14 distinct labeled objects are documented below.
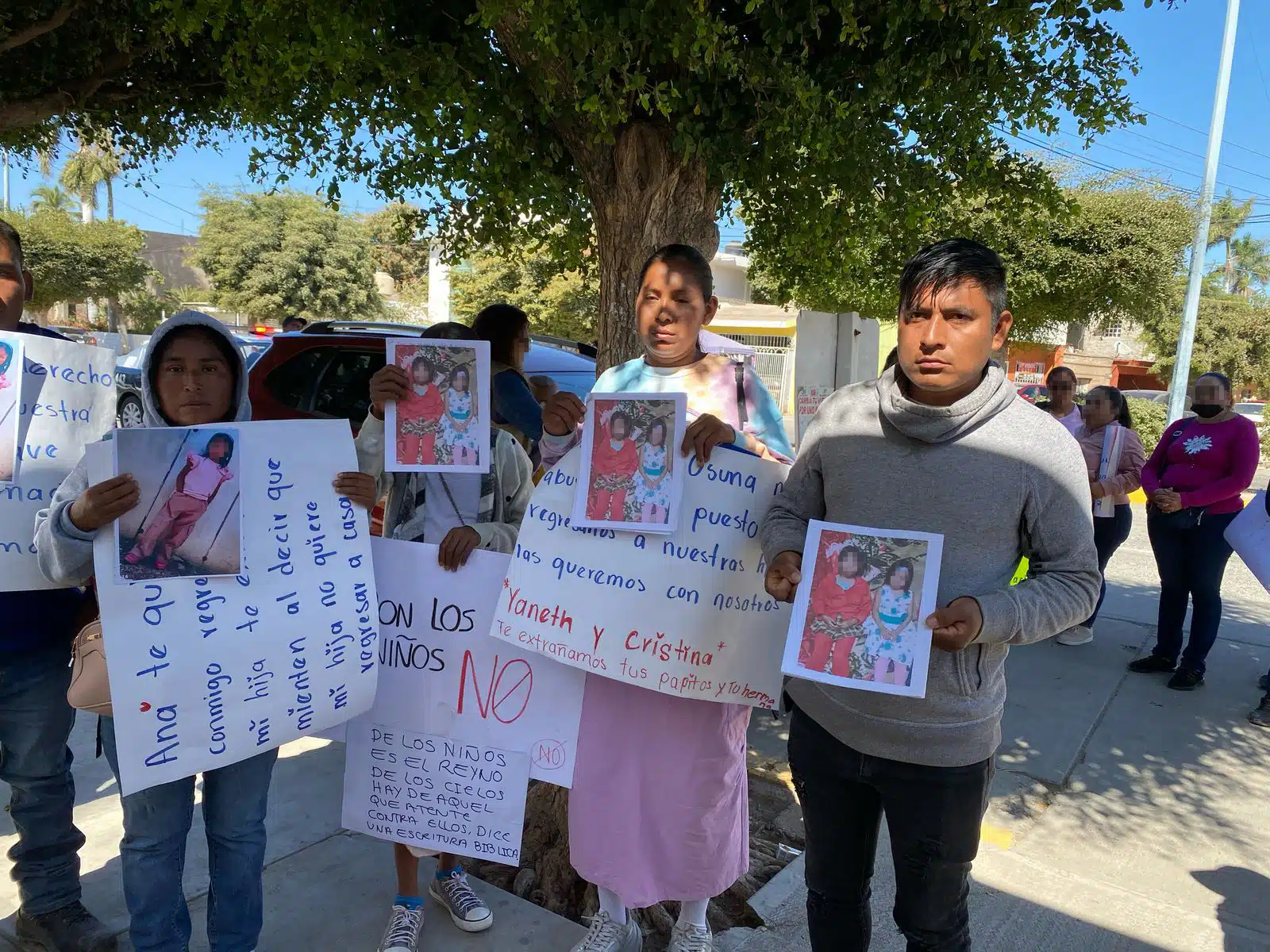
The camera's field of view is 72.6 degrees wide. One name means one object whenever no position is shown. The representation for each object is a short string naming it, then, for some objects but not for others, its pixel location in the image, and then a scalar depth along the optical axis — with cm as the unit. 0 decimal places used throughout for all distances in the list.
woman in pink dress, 242
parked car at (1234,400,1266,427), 3933
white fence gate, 2359
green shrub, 1538
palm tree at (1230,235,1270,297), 7638
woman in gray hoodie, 206
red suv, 609
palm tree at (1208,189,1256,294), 5120
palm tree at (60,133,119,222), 4075
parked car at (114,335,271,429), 534
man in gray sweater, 180
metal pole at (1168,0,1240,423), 1381
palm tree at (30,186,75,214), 4816
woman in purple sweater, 520
